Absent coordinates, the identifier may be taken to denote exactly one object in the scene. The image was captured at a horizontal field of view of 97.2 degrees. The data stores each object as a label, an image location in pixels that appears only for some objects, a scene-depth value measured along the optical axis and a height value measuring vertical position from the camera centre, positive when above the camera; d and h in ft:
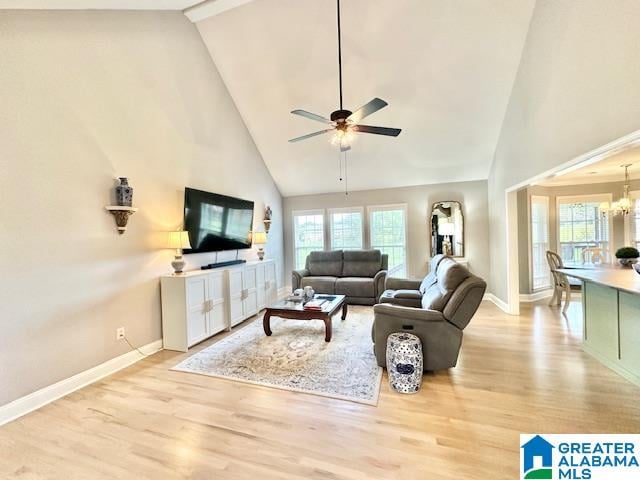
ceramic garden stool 8.06 -3.76
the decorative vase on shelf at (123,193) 10.13 +1.76
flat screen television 13.55 +1.00
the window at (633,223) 17.92 +0.35
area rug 8.54 -4.48
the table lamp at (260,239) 18.45 -0.04
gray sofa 17.84 -2.61
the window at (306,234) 22.94 +0.28
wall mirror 19.57 +0.32
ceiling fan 9.01 +3.80
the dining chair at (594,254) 17.78 -1.61
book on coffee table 11.98 -2.99
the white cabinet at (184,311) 11.63 -2.98
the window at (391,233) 20.90 +0.18
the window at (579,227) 19.07 +0.22
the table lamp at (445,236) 19.63 -0.18
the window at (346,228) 21.97 +0.64
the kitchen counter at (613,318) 8.38 -2.95
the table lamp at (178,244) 11.98 -0.14
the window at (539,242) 18.61 -0.73
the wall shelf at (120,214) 9.96 +1.01
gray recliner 8.64 -2.69
